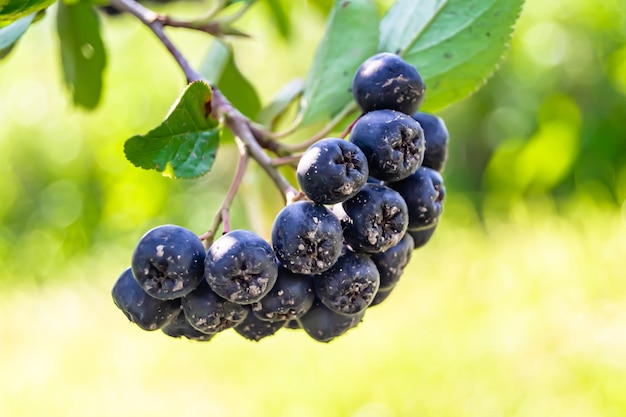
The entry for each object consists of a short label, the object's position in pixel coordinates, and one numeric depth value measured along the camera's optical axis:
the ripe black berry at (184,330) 0.38
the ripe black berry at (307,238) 0.37
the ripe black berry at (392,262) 0.38
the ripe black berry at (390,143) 0.38
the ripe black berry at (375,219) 0.37
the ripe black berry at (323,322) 0.39
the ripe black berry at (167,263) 0.37
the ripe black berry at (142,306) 0.38
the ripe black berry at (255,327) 0.39
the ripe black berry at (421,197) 0.38
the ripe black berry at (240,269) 0.37
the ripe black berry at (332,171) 0.37
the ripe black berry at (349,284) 0.38
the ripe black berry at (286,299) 0.38
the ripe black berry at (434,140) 0.40
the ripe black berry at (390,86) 0.38
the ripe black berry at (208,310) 0.38
